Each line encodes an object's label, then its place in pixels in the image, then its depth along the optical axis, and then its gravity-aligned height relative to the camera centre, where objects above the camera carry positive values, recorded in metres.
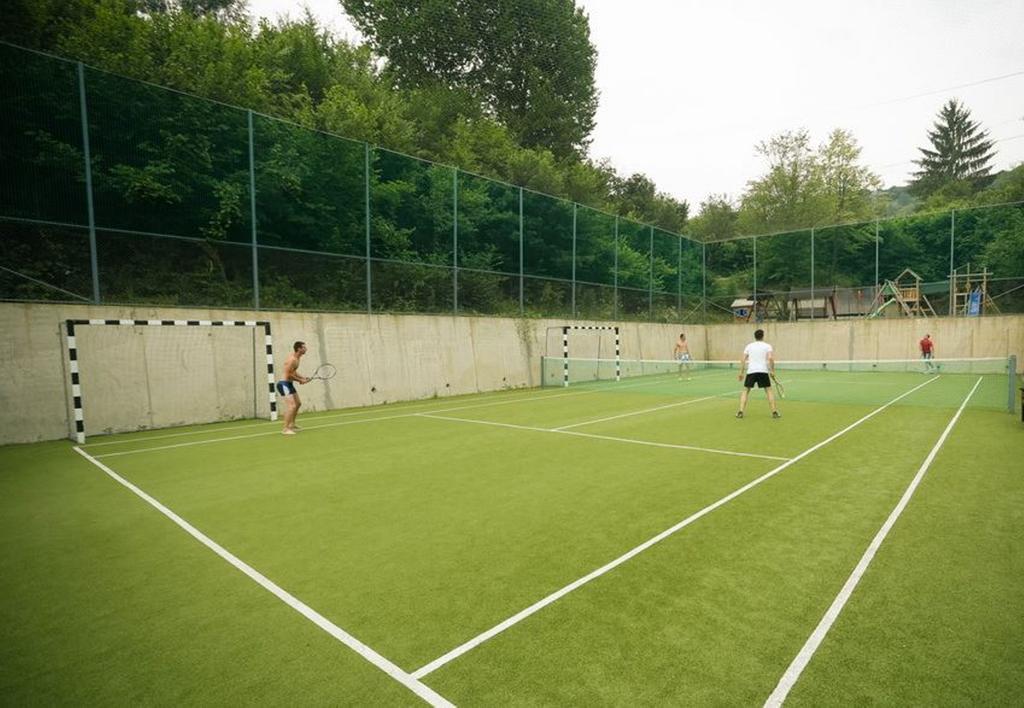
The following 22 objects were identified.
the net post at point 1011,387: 11.65 -1.50
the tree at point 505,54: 36.47 +19.90
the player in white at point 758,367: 11.54 -0.89
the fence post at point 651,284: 29.02 +2.47
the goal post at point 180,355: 10.09 -0.27
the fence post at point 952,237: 26.89 +4.23
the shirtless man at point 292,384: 10.71 -0.88
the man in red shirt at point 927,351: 24.23 -1.32
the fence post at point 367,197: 16.55 +4.39
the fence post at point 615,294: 26.38 +1.80
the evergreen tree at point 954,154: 66.81 +20.98
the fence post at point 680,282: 31.38 +2.73
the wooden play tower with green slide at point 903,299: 27.53 +1.22
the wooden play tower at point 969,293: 25.91 +1.34
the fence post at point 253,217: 14.05 +3.29
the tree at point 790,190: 52.88 +13.67
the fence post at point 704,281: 33.47 +2.94
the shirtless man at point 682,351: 23.48 -0.97
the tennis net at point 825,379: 15.57 -2.15
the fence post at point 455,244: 18.91 +3.21
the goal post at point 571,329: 20.14 +0.06
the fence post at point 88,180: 11.56 +3.56
